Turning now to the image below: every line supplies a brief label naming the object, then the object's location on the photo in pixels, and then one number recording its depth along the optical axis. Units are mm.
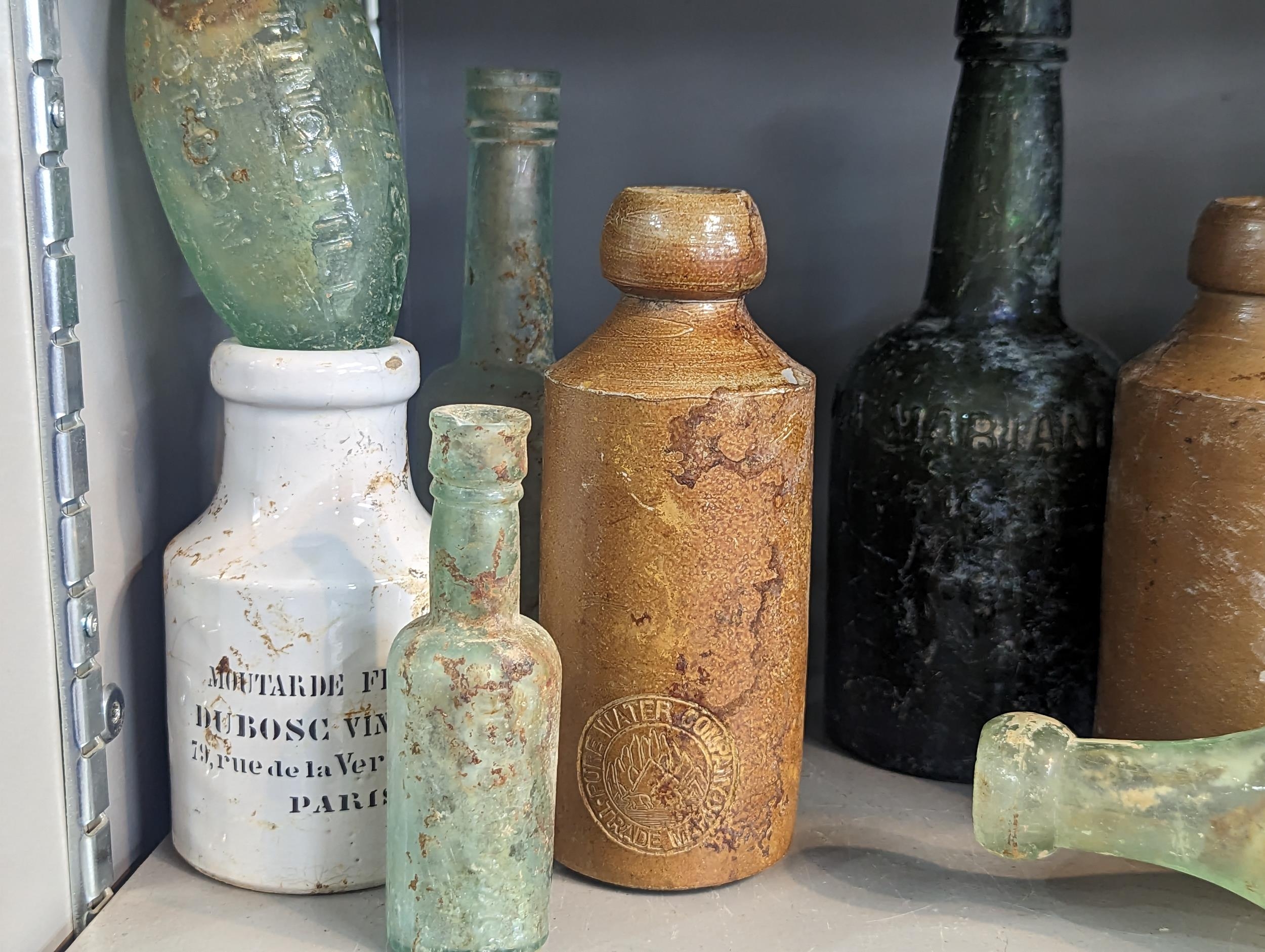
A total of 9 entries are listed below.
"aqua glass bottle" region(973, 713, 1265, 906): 622
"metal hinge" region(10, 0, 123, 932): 571
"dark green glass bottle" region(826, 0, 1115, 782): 774
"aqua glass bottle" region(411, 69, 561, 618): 792
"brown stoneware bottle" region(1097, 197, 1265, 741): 688
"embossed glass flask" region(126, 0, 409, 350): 610
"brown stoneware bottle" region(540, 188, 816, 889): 633
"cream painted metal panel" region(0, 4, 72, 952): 557
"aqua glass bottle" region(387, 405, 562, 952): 566
